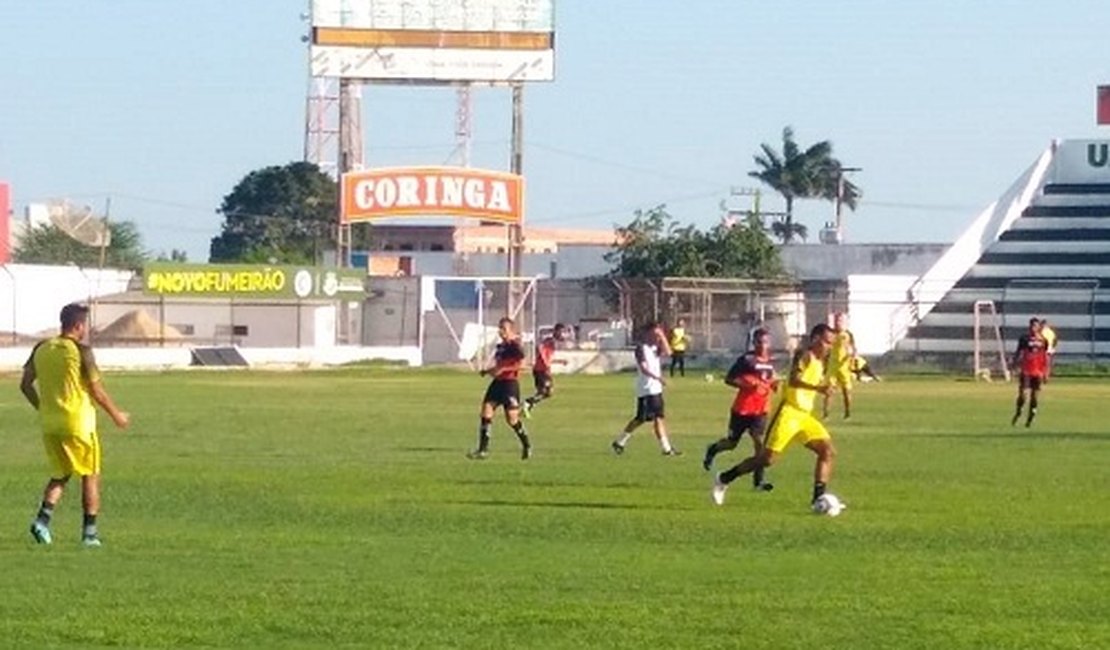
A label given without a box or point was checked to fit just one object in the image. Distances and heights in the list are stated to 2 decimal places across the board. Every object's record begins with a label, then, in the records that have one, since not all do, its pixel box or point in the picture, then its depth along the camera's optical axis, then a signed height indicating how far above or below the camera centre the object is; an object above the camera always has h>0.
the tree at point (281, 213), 150.00 +5.59
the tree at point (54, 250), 125.62 +2.64
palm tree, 134.38 +7.41
